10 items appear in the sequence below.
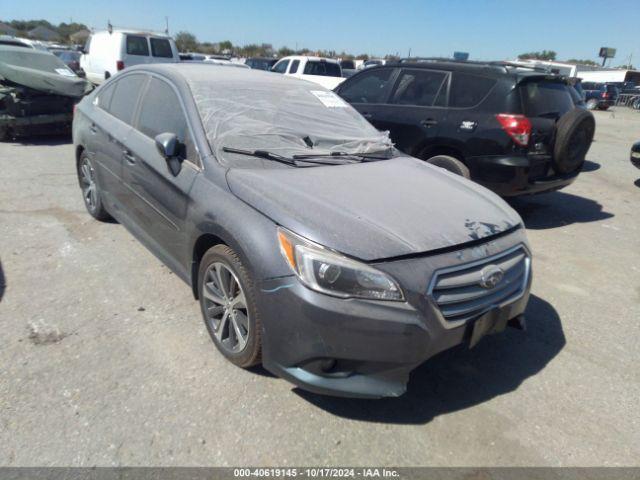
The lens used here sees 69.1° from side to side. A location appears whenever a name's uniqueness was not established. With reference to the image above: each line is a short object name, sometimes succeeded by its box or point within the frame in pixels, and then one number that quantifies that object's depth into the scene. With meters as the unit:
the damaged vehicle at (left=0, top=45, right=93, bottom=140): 8.40
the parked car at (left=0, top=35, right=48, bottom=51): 12.23
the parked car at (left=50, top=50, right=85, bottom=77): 20.92
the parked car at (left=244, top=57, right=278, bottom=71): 20.06
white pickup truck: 14.95
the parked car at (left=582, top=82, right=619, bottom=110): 27.47
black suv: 5.21
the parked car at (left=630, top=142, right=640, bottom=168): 8.07
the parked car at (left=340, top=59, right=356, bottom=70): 26.12
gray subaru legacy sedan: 2.19
